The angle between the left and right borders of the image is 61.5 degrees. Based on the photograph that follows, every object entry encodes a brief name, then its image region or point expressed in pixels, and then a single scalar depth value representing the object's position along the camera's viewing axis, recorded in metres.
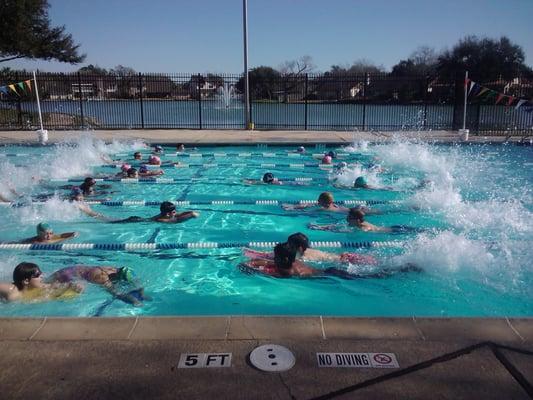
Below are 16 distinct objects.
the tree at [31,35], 24.97
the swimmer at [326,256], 6.19
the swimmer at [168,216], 7.93
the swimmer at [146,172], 12.28
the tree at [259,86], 24.38
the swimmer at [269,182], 10.88
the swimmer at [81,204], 8.66
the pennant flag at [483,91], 16.50
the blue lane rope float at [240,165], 13.89
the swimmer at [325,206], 8.47
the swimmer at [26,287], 4.82
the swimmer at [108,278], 5.19
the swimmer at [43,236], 6.71
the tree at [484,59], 36.56
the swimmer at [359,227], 7.39
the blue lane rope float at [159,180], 11.69
